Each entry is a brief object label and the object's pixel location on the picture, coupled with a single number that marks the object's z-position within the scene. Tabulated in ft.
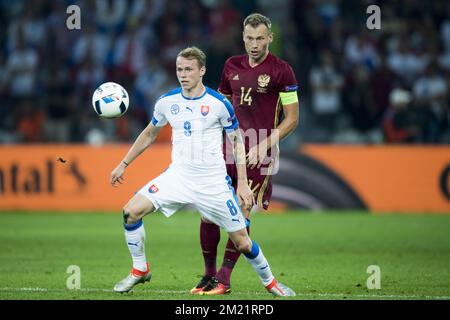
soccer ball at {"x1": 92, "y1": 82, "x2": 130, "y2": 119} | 29.58
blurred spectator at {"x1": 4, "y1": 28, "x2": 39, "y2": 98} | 67.77
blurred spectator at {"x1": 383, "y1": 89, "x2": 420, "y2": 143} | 62.28
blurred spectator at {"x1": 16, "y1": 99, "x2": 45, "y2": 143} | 65.36
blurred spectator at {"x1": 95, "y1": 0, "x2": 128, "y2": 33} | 69.57
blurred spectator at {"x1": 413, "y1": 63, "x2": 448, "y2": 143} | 63.31
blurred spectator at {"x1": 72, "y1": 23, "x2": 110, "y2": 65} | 68.03
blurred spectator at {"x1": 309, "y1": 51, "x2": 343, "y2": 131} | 65.26
